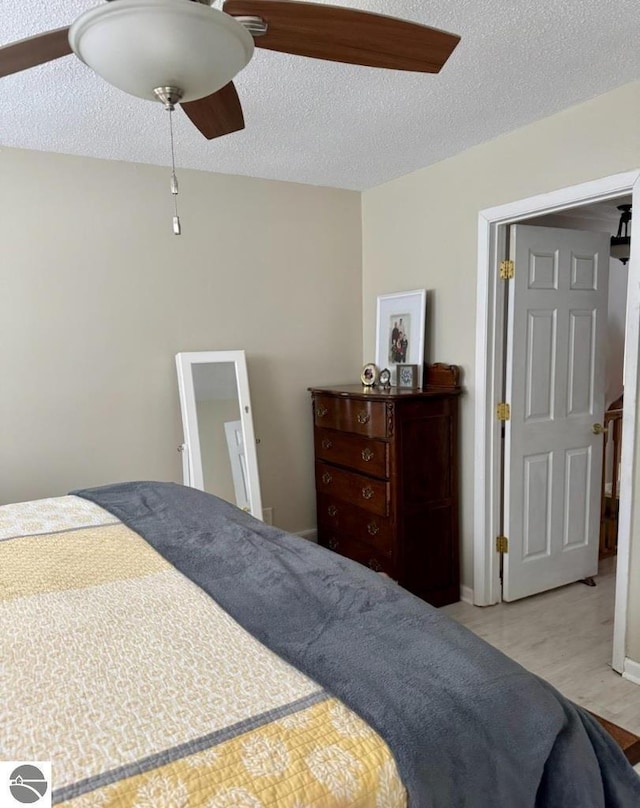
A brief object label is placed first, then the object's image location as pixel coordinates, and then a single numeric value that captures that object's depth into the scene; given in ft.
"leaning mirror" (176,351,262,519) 10.87
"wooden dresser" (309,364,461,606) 10.05
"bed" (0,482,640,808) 2.68
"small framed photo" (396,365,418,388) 11.15
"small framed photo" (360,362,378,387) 11.76
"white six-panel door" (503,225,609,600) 10.23
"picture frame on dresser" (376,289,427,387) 11.31
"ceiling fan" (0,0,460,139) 3.58
